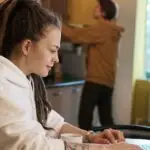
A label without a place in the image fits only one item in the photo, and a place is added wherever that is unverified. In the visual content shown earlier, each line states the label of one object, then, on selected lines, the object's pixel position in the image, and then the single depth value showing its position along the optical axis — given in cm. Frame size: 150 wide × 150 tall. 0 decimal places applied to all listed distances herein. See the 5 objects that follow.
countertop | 371
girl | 121
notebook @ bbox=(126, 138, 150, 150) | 170
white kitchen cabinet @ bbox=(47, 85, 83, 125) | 373
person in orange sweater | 354
